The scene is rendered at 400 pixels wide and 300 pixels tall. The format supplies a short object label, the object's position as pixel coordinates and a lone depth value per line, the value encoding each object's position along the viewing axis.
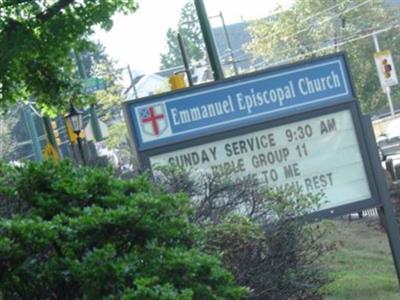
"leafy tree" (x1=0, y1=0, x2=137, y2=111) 17.19
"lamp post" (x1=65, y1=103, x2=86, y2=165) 27.14
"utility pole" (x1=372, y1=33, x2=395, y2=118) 50.75
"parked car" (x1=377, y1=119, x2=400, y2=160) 36.18
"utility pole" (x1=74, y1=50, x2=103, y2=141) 34.09
